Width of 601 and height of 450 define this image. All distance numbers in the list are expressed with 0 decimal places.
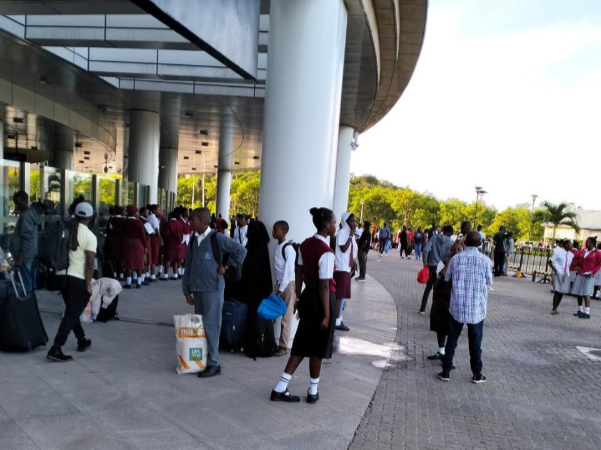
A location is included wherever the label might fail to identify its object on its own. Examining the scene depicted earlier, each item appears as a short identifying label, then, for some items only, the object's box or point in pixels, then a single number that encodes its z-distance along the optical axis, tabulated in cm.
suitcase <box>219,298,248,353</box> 620
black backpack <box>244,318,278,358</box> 618
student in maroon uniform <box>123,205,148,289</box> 1021
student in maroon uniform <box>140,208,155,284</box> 1114
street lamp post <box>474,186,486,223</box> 3434
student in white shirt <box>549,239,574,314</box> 1145
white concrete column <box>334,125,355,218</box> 2188
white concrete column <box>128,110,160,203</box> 1784
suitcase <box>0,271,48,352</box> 564
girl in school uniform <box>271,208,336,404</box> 463
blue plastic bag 536
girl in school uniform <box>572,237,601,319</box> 1119
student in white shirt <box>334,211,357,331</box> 767
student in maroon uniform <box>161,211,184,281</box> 1197
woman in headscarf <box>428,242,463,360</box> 689
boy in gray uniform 532
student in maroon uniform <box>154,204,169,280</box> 1208
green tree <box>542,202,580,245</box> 3503
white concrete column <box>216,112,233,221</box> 2842
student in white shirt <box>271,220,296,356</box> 634
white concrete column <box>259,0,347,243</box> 693
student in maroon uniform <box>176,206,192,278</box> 1226
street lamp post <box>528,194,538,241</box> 4169
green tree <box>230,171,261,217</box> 6186
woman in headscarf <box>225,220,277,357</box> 624
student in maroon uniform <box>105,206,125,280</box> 1026
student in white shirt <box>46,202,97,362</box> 552
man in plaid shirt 593
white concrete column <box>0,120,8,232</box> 972
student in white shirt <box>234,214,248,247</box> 1275
